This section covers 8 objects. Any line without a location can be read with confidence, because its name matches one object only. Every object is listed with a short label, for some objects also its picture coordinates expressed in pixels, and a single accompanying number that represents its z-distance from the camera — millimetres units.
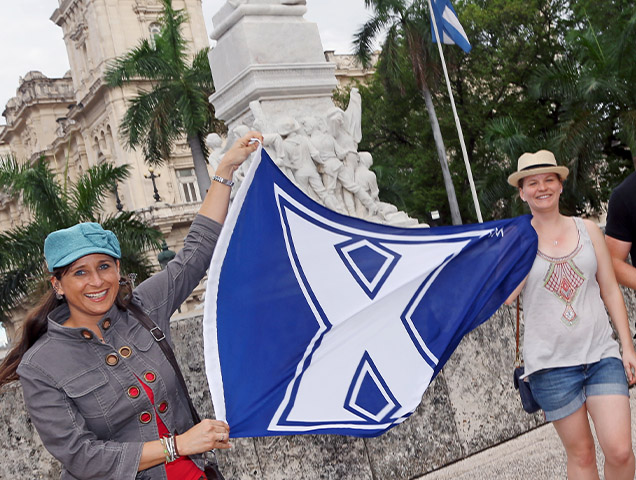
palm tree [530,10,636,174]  22844
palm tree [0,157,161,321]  17422
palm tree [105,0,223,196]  26125
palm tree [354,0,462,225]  30797
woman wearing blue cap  2535
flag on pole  22031
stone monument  7969
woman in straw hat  3477
